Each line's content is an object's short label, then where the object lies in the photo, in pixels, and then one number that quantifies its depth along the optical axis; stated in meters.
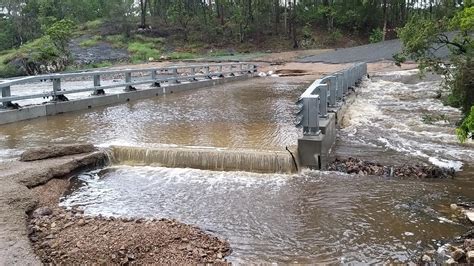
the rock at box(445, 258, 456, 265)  4.61
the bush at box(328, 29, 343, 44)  56.31
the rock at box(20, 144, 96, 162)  8.13
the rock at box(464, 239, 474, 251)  4.75
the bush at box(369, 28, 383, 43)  52.69
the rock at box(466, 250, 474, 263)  4.50
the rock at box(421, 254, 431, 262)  4.78
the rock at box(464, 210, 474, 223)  5.69
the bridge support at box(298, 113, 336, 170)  8.23
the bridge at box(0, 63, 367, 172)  8.27
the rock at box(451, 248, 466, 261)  4.64
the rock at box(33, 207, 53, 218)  5.90
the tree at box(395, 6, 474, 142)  7.04
